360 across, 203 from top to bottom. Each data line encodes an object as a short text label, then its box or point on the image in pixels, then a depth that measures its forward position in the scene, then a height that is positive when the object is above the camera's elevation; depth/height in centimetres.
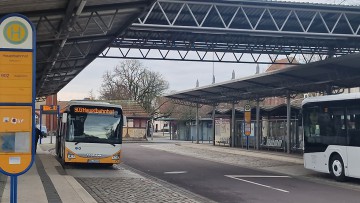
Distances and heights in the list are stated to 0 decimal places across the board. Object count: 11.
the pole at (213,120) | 4503 +32
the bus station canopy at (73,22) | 1357 +352
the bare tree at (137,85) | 7956 +654
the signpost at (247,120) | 3544 +23
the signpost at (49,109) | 3747 +121
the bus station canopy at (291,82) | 2206 +253
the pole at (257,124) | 3494 -7
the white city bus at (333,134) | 1617 -42
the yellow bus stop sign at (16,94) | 675 +44
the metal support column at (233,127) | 4019 -32
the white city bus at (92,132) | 1930 -33
